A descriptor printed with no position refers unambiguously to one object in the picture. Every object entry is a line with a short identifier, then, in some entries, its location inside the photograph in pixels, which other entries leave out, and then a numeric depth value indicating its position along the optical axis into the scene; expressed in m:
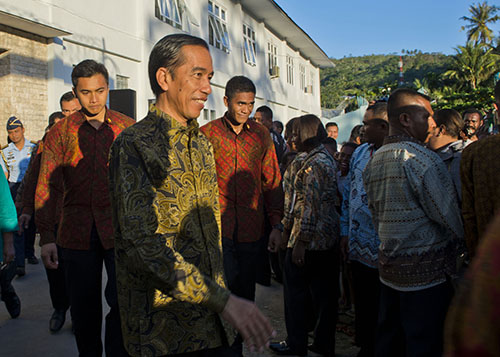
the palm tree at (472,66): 59.41
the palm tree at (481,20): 76.19
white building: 10.05
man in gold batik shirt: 1.62
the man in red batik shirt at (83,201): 3.16
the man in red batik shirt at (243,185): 3.62
